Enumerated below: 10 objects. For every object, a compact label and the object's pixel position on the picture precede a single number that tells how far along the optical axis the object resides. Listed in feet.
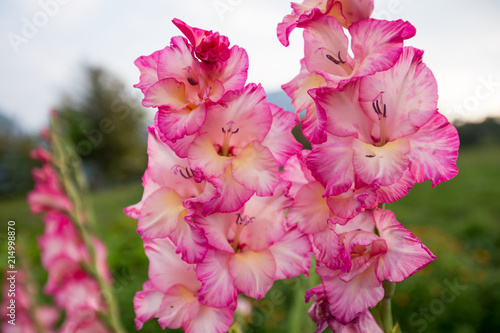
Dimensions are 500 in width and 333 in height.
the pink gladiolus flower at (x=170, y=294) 1.71
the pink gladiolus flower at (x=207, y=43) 1.55
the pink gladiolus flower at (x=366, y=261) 1.52
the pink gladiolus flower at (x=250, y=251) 1.59
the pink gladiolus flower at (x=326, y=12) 1.60
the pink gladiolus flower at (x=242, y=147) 1.53
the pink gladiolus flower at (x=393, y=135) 1.45
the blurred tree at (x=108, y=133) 46.06
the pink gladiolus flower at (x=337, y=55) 1.48
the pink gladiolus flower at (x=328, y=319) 1.64
